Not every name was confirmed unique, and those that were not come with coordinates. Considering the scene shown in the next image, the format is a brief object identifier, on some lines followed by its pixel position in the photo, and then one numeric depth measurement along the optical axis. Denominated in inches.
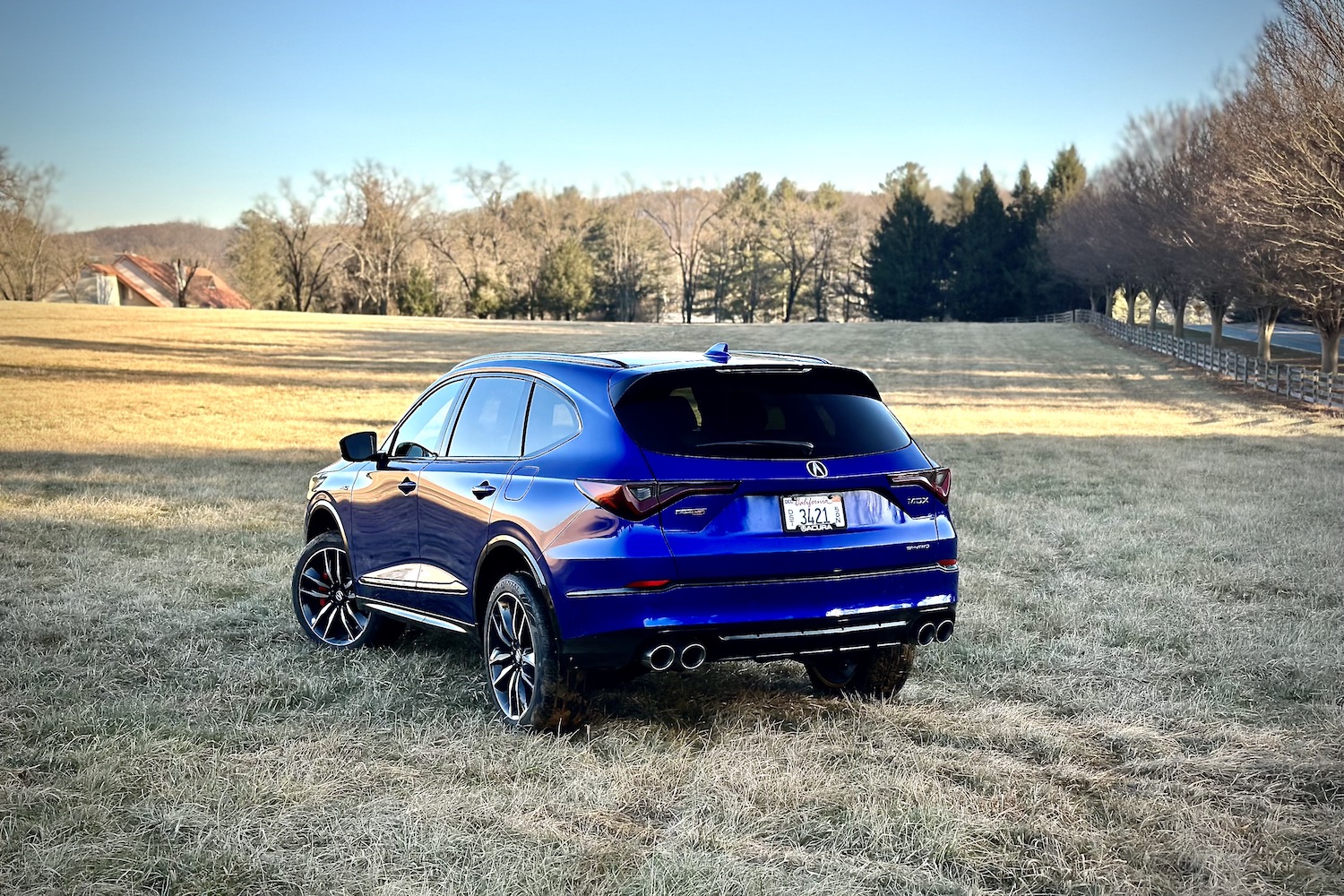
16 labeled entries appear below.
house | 4394.7
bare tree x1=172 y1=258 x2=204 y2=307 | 4050.2
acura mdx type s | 207.3
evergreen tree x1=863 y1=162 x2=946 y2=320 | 3981.3
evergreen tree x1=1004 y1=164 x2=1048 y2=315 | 3853.3
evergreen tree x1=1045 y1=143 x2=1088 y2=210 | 4057.6
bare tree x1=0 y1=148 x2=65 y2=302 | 3221.0
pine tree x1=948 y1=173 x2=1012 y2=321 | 3932.1
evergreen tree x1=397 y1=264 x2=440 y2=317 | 3543.3
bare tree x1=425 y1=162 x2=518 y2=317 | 3671.3
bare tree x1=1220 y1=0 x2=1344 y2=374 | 1117.1
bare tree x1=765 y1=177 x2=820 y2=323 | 4141.2
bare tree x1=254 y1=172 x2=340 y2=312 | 3747.5
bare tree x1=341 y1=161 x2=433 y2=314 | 3663.9
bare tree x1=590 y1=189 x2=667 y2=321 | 3919.8
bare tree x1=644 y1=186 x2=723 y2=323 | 4114.2
